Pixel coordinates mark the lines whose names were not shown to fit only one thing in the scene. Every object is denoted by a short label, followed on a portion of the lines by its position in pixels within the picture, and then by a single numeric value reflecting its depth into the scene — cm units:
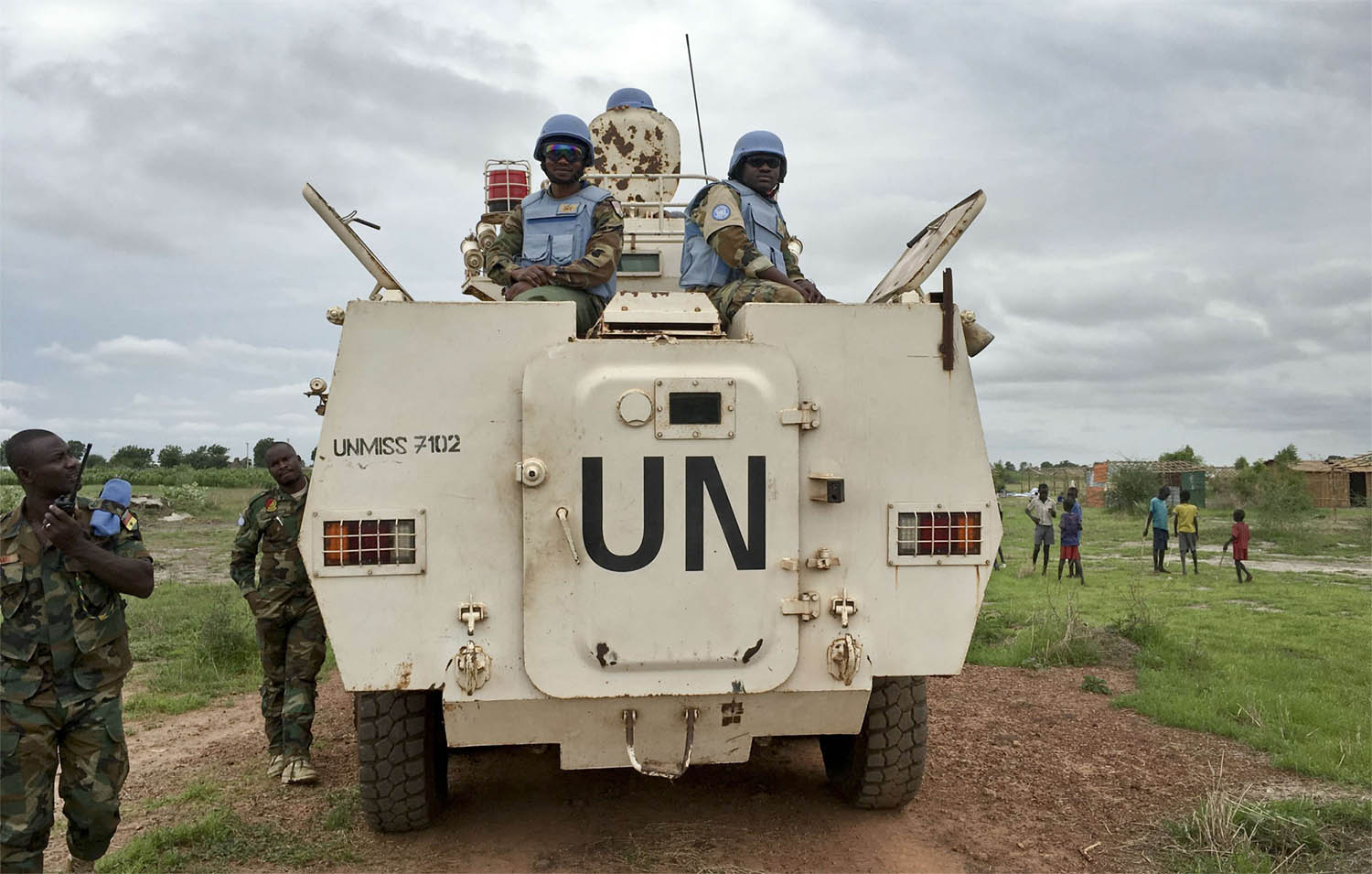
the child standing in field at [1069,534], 1371
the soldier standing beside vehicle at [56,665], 325
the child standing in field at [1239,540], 1427
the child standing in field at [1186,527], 1526
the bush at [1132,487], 3159
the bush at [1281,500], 2322
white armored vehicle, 334
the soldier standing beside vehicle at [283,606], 501
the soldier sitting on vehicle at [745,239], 425
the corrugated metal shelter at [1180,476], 3341
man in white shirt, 1504
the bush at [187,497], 2694
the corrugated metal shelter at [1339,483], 3447
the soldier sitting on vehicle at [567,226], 444
